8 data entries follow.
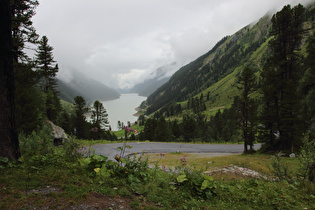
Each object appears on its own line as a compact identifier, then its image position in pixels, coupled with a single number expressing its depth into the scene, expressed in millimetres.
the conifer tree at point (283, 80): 17406
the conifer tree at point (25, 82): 14438
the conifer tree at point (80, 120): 41000
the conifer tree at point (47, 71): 25250
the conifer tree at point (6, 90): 4438
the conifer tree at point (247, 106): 20375
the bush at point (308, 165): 5863
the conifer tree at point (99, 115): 43622
